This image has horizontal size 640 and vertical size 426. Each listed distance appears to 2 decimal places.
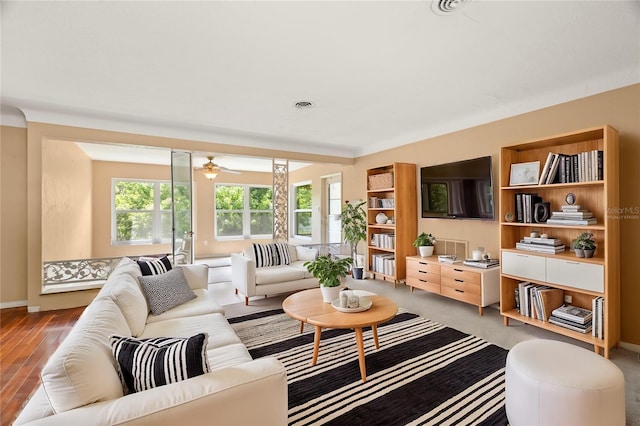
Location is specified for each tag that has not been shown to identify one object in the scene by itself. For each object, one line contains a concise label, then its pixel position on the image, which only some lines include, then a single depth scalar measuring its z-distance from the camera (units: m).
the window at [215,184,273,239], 8.05
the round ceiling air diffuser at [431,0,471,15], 1.71
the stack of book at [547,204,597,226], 2.63
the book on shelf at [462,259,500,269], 3.45
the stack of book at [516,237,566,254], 2.83
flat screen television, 3.62
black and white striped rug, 1.77
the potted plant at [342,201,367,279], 5.46
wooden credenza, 3.38
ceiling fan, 5.78
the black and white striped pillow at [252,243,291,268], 4.25
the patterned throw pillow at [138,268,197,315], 2.46
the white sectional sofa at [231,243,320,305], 3.81
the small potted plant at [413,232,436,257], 4.28
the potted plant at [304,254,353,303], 2.59
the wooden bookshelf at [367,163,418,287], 4.68
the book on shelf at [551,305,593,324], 2.57
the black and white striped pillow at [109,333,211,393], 1.17
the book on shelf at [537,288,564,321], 2.81
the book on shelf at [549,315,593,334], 2.54
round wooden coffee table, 2.14
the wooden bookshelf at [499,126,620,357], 2.43
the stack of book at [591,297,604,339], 2.43
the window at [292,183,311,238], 7.91
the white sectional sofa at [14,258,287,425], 1.00
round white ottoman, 1.43
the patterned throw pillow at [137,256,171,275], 2.86
